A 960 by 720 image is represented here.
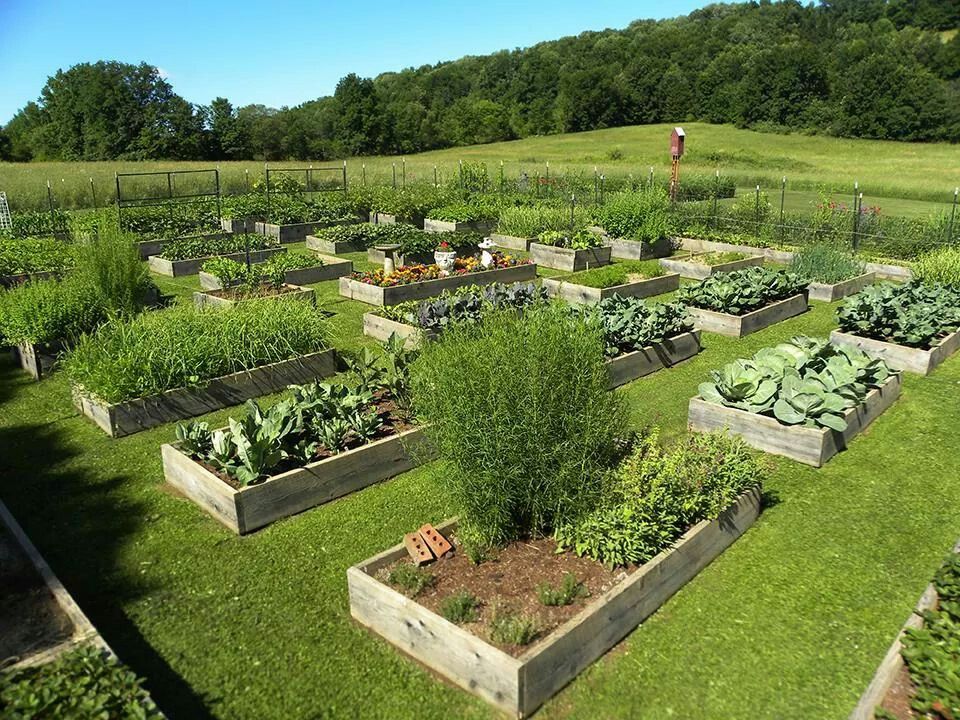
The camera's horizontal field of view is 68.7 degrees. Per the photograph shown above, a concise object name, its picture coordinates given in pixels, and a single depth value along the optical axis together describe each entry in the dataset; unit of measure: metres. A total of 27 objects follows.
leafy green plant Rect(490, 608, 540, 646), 3.59
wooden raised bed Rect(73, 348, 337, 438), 6.70
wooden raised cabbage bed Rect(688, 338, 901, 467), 6.25
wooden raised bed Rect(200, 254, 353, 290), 12.38
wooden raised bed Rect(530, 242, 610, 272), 14.43
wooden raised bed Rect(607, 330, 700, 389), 8.05
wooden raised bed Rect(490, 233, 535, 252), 16.06
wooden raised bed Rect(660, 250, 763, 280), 13.55
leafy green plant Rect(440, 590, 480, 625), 3.79
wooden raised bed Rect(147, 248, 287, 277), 13.80
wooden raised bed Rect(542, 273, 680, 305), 11.41
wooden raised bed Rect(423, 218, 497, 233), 18.08
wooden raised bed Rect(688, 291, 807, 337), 9.89
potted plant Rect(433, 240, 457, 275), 12.61
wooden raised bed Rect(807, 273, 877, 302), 12.11
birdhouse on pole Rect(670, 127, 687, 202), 18.64
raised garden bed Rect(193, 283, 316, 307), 10.30
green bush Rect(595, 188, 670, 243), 15.55
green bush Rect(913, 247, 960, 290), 10.93
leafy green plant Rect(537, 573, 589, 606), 3.95
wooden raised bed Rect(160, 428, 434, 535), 5.13
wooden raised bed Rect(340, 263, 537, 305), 11.41
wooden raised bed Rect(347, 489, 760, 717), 3.45
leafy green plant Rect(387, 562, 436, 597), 4.10
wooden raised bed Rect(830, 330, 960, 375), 8.46
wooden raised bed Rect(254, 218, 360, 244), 17.47
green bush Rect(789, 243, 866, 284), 12.42
